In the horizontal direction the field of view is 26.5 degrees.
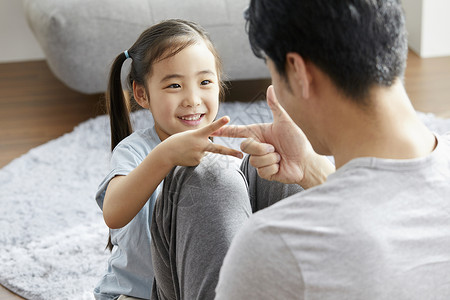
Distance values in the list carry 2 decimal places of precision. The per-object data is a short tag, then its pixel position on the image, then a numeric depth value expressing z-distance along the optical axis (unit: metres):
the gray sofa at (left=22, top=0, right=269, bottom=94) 2.28
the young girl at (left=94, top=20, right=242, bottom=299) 1.44
